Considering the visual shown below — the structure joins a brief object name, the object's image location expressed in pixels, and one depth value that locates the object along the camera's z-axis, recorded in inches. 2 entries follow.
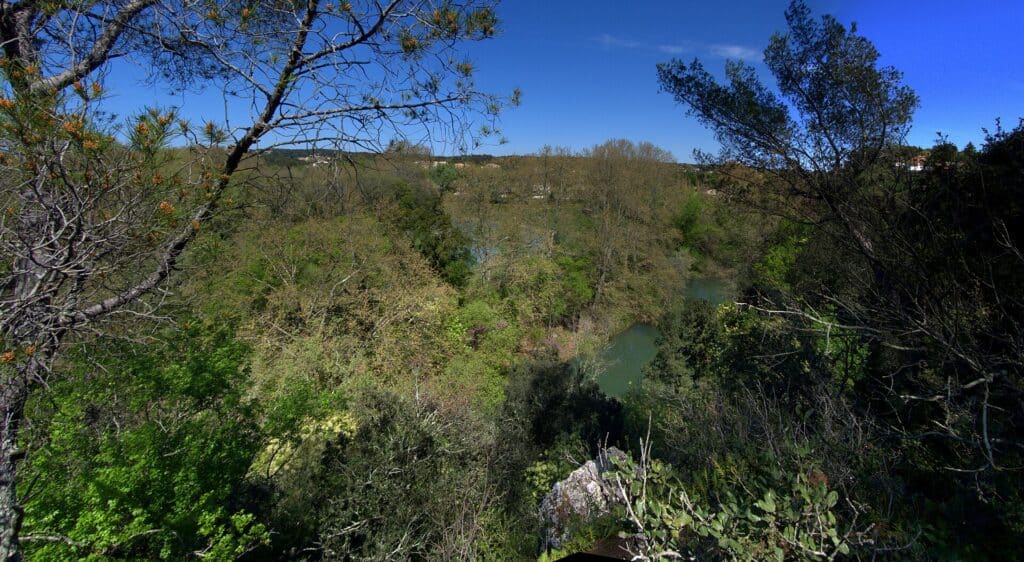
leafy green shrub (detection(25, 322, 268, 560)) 116.3
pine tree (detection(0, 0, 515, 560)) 67.5
